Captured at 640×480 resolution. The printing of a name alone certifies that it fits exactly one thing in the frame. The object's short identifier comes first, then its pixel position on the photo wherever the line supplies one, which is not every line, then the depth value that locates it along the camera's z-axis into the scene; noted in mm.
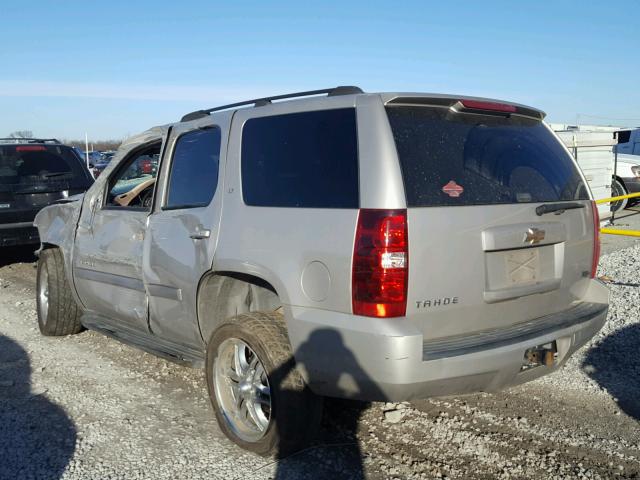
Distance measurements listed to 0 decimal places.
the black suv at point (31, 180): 8625
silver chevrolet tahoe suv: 3023
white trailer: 11828
